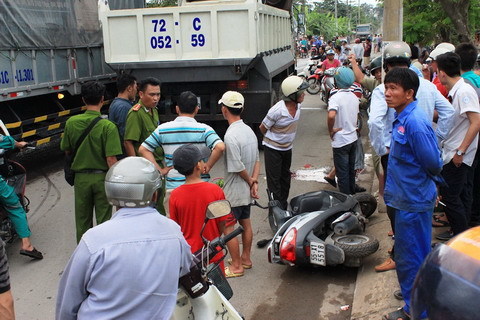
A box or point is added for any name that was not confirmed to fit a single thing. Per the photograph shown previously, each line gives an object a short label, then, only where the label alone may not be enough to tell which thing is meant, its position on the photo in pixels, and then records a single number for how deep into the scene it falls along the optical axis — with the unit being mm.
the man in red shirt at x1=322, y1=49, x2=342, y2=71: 14906
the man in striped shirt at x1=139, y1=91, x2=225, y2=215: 4562
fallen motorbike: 4664
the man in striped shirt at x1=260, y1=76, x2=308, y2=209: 5667
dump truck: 8852
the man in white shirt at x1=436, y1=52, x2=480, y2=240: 4680
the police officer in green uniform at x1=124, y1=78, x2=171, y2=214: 5188
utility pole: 7609
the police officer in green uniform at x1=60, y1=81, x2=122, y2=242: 4840
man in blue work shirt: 3576
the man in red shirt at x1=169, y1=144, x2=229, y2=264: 3587
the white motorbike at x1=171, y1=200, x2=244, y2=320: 2555
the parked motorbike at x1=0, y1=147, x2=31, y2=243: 5473
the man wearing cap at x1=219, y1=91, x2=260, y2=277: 4719
